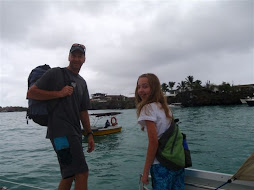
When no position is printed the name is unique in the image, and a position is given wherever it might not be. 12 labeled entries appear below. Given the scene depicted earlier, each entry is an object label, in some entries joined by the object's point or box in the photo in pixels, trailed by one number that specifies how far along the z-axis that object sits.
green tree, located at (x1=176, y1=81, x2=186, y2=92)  114.25
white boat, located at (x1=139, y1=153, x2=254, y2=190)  2.51
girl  2.15
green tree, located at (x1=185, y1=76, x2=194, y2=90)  113.51
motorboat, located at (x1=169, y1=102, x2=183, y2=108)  100.65
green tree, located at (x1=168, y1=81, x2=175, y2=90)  121.62
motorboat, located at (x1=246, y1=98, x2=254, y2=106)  70.25
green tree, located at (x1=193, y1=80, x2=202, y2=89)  110.47
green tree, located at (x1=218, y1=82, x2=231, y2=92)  103.73
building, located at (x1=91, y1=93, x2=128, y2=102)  168.73
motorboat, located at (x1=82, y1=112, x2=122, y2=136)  21.12
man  2.40
